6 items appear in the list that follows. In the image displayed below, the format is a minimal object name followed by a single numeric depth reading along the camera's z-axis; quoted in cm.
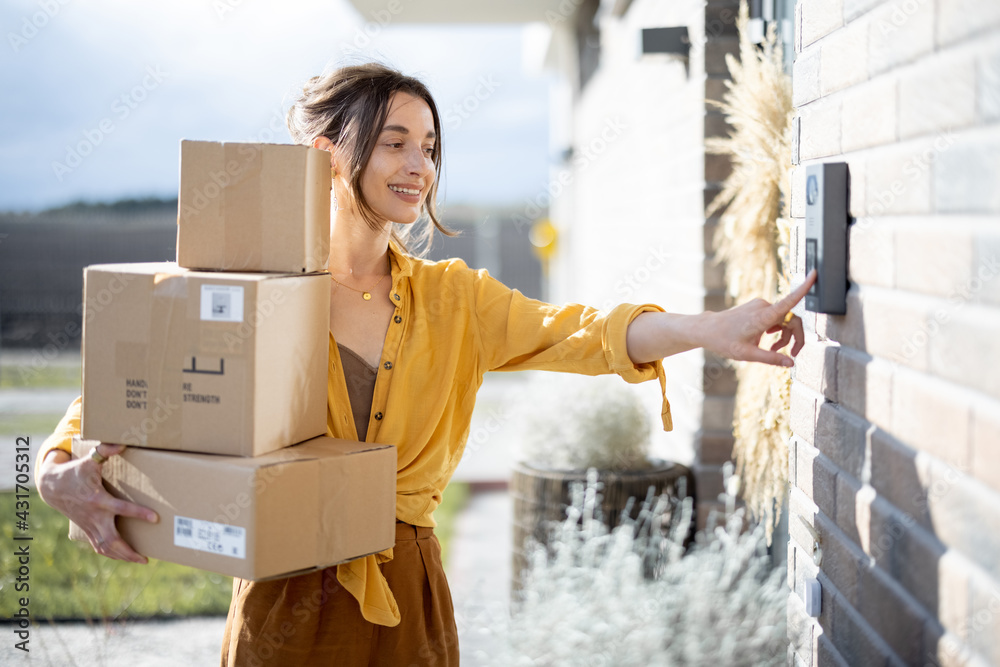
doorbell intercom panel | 142
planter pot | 298
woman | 167
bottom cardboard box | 143
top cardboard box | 156
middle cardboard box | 146
